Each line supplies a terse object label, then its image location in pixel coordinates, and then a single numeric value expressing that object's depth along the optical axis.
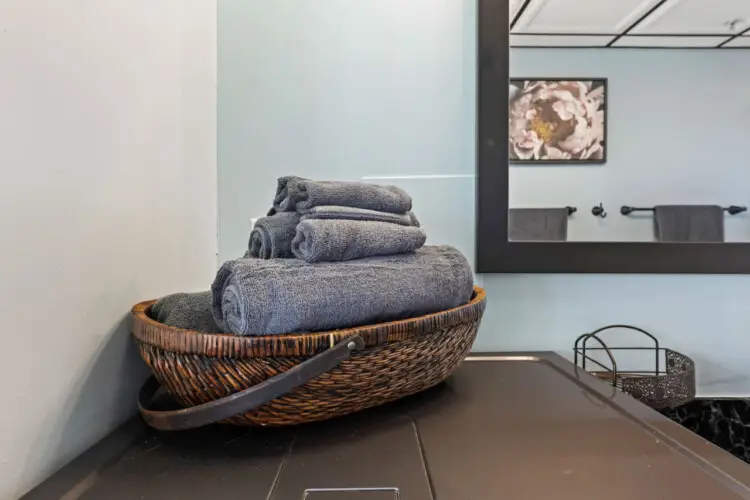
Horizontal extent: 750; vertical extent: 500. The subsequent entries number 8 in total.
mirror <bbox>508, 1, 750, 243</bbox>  0.91
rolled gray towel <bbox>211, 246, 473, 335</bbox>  0.46
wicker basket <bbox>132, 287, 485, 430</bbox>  0.45
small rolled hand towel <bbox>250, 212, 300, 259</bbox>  0.58
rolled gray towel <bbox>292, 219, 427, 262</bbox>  0.53
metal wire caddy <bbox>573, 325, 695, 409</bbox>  0.78
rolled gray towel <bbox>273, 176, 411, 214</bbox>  0.59
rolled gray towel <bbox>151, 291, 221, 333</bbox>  0.54
